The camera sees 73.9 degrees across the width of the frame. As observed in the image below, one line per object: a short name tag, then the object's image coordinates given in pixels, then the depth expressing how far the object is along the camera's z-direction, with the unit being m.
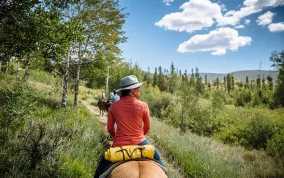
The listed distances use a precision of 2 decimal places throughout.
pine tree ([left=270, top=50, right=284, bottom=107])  33.94
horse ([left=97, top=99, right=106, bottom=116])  16.81
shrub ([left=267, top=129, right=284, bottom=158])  9.61
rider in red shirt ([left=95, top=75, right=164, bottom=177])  3.16
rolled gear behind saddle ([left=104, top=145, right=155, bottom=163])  2.50
